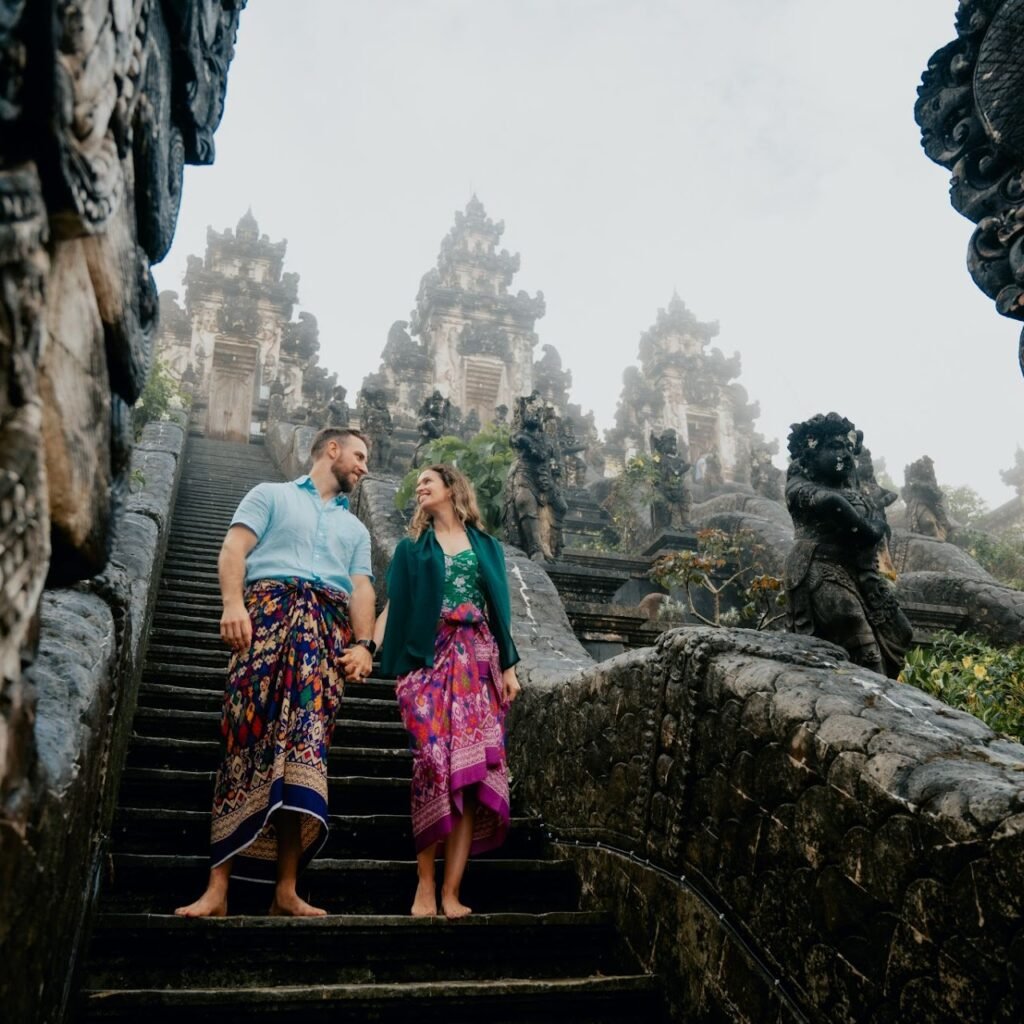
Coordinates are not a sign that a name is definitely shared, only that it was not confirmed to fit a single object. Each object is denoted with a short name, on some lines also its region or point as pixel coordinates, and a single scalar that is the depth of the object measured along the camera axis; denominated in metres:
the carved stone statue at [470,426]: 21.34
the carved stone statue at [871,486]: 10.48
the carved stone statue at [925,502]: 13.35
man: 2.64
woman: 2.90
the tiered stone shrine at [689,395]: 29.62
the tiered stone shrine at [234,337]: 23.11
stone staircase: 2.29
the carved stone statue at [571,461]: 15.75
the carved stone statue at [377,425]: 12.78
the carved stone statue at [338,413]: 15.05
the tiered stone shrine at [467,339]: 27.16
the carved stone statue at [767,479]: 16.98
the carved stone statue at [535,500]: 9.14
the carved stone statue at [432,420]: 11.86
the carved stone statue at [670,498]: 13.14
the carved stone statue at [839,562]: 3.46
